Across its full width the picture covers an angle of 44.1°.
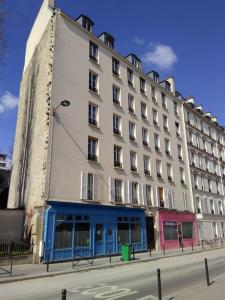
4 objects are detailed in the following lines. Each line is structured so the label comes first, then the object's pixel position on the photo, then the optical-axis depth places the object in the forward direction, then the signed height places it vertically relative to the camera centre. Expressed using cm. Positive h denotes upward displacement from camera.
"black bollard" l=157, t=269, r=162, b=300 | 710 -146
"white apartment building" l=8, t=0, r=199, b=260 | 1861 +612
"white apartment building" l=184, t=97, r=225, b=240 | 3444 +785
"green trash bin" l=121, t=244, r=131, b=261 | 1748 -145
